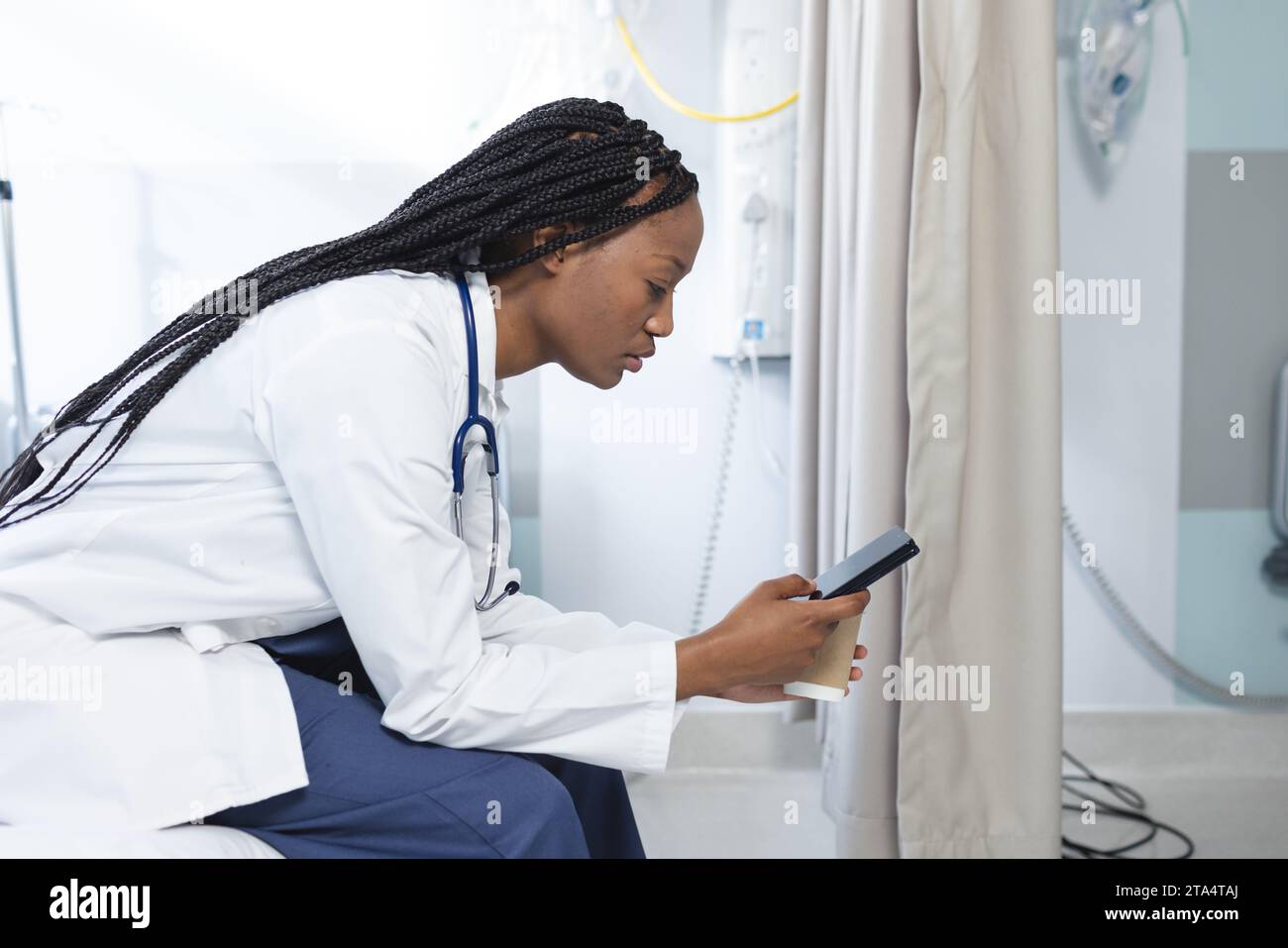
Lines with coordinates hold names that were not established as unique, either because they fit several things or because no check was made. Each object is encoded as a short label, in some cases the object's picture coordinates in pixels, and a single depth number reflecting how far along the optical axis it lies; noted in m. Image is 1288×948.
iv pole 1.91
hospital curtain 1.40
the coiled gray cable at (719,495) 2.12
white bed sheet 0.80
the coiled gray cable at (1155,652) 2.17
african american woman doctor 0.85
